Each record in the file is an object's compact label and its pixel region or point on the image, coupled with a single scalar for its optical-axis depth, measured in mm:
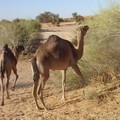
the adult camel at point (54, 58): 9859
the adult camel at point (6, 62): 11648
